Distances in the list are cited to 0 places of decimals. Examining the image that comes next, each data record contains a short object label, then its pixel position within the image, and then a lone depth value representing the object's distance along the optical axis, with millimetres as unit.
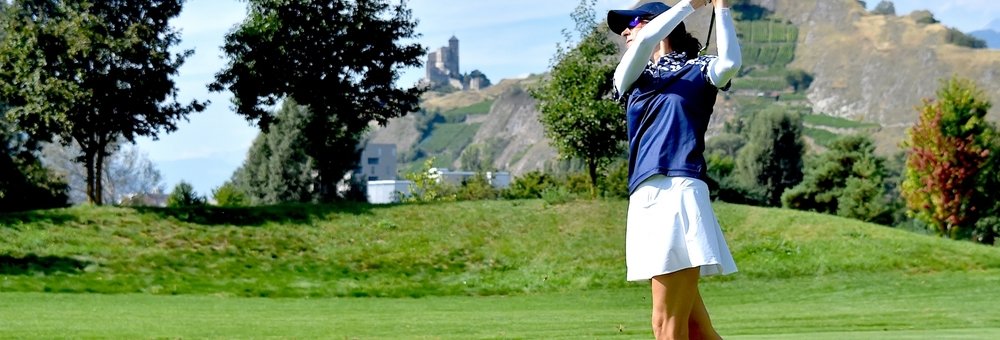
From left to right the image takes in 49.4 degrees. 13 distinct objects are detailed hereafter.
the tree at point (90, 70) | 32156
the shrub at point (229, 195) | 66431
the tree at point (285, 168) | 76000
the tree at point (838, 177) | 69625
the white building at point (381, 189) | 135600
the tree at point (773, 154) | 89125
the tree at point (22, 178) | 36844
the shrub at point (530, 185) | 55094
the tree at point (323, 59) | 40531
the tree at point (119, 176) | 84812
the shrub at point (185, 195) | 43219
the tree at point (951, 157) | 47438
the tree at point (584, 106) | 37875
